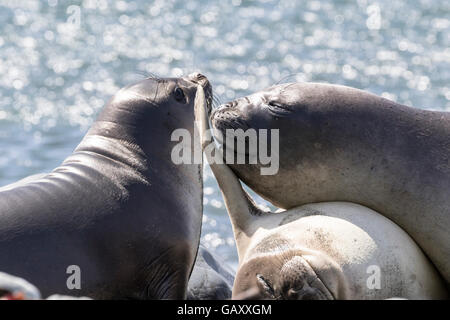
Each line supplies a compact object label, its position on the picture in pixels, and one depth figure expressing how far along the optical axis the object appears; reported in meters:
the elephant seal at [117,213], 10.30
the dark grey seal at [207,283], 12.37
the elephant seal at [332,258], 9.66
